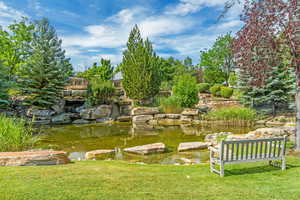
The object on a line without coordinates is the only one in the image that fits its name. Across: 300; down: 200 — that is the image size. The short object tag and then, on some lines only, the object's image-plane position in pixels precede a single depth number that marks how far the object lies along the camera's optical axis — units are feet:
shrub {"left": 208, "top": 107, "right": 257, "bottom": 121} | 37.42
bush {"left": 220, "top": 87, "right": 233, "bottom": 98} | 65.77
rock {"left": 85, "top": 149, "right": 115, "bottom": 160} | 19.32
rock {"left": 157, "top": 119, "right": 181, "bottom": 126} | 41.24
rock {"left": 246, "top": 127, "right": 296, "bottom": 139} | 22.79
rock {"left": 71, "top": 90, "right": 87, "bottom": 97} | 52.45
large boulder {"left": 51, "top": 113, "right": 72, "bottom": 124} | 42.89
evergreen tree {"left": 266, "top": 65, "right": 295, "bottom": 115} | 41.68
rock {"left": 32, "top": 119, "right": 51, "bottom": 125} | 41.97
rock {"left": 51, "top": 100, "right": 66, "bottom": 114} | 46.81
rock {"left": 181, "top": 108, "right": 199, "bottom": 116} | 44.11
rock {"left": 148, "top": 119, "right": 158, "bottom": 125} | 42.84
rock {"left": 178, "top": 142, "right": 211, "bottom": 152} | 21.50
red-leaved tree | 15.08
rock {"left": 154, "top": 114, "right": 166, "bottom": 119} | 44.67
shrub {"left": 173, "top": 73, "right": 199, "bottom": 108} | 47.24
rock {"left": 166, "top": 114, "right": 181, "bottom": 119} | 44.42
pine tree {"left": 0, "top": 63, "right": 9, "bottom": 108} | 38.12
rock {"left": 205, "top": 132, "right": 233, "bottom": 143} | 24.64
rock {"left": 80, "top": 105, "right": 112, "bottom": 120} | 45.85
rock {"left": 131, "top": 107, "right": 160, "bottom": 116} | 45.19
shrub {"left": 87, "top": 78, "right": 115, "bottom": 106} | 48.65
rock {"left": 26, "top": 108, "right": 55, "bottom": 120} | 43.34
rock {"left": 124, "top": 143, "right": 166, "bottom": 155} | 20.43
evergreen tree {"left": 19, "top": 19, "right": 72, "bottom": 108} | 44.96
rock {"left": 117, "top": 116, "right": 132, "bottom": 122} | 46.60
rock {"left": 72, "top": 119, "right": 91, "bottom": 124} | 43.62
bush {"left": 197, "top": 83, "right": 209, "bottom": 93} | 74.18
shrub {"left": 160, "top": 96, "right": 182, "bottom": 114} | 46.60
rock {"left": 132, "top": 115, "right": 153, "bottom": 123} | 44.09
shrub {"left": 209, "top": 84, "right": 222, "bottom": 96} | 69.26
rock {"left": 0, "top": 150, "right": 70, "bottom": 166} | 11.98
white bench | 11.45
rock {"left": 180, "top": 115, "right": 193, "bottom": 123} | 42.90
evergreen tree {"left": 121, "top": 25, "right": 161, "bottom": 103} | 50.65
